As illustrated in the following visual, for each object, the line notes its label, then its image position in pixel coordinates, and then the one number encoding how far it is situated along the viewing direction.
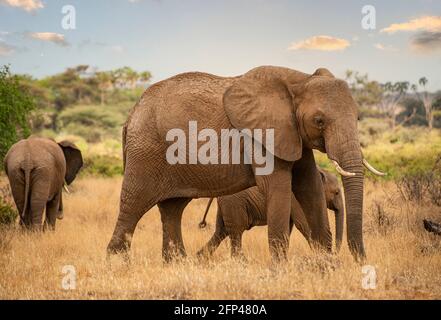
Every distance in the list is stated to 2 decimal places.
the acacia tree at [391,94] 54.39
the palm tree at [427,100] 45.09
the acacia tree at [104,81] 58.00
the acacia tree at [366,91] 53.03
